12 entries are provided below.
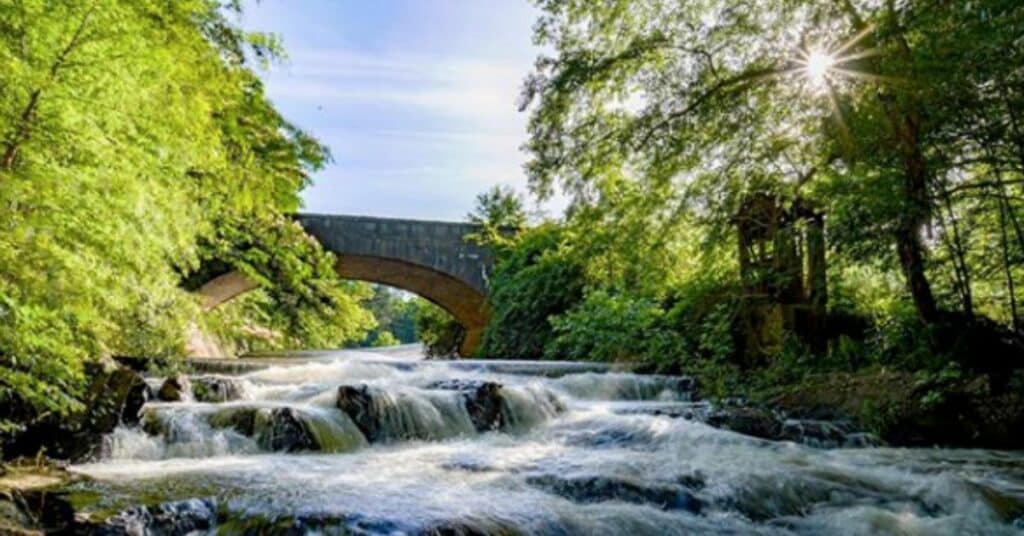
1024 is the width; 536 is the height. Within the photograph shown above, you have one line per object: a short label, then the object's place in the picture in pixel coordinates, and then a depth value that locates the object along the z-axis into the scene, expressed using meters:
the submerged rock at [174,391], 5.89
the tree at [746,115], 5.45
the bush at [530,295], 13.52
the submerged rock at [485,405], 6.33
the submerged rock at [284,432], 5.23
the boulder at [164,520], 3.10
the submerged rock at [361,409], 5.82
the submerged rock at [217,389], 6.20
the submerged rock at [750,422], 6.08
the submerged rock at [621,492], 3.96
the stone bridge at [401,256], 14.49
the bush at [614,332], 10.23
